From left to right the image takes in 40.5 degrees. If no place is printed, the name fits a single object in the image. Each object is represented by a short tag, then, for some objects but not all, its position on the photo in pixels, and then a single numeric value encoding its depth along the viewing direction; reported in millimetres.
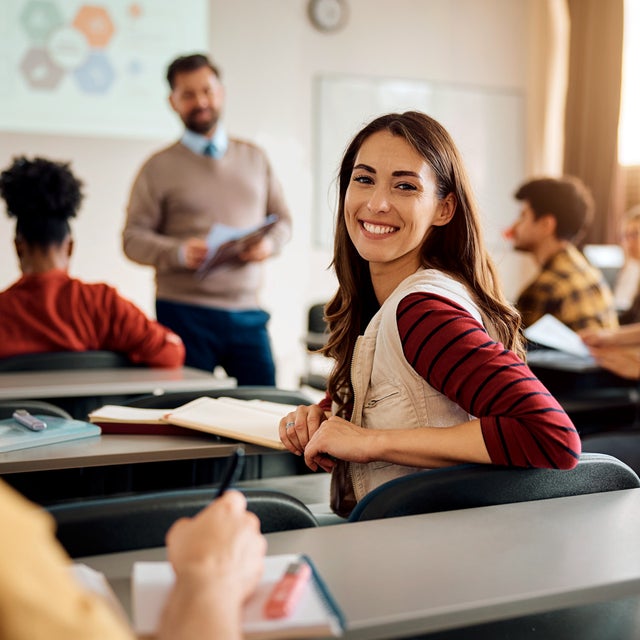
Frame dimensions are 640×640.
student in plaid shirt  3557
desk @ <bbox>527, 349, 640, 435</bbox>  3123
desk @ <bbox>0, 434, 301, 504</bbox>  1622
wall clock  6281
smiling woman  1310
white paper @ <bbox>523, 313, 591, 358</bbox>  2975
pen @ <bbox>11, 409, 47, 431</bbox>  1702
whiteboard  6414
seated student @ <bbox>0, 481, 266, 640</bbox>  590
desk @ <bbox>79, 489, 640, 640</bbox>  883
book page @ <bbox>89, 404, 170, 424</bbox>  1807
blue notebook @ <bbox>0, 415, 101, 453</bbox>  1621
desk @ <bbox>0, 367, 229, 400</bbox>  2346
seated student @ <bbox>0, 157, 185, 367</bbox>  2756
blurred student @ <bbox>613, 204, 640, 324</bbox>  5025
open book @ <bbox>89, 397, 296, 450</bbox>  1745
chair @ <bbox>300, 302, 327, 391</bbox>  4402
